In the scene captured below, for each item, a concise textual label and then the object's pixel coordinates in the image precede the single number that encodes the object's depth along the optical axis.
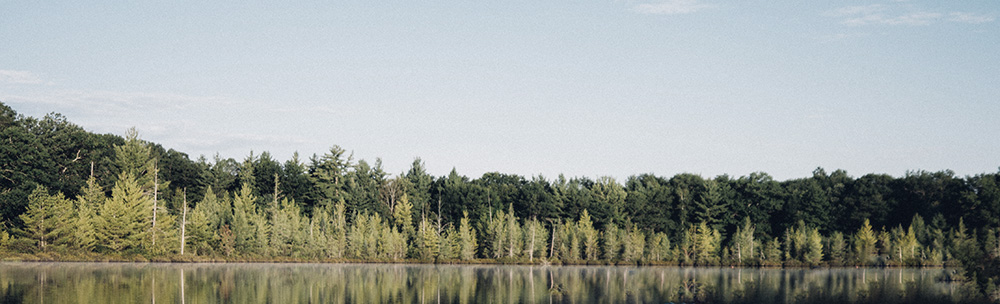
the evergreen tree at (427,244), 92.50
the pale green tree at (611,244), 93.44
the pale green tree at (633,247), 92.75
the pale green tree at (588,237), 94.19
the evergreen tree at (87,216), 73.00
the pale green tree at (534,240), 94.12
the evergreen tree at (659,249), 94.94
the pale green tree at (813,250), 93.06
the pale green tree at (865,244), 94.50
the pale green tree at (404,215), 97.50
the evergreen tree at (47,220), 72.00
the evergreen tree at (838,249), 94.69
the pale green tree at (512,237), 93.56
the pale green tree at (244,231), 84.00
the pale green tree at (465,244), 93.06
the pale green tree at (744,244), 94.44
